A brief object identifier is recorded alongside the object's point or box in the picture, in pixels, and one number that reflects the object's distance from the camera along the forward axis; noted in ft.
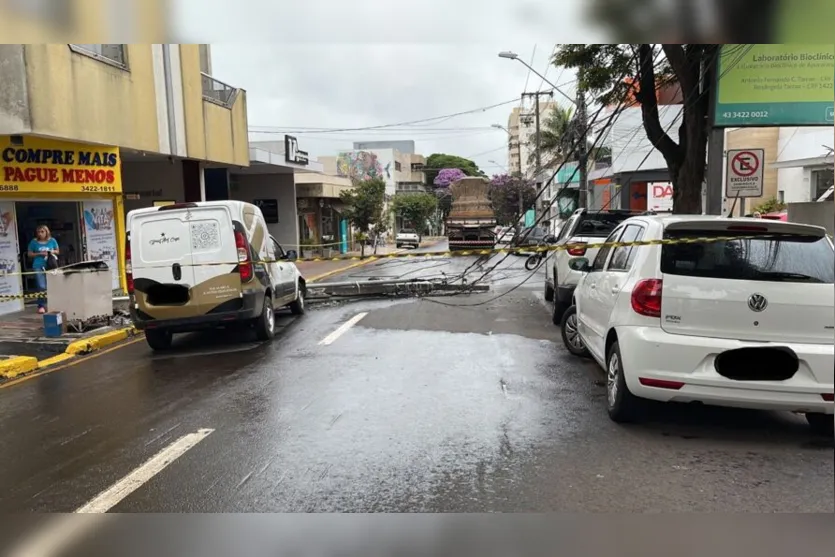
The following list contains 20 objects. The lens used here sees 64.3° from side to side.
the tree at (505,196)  209.60
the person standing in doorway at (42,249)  41.75
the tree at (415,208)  195.31
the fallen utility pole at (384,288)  50.80
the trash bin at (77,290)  34.37
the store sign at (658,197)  100.73
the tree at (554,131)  132.67
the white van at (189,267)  29.58
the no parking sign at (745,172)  37.99
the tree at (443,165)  305.73
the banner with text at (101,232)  51.88
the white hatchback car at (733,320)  15.60
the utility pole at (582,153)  64.16
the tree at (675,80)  38.19
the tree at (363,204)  126.21
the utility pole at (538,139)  121.86
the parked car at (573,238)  33.96
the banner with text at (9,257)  43.57
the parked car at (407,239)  156.97
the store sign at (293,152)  91.04
